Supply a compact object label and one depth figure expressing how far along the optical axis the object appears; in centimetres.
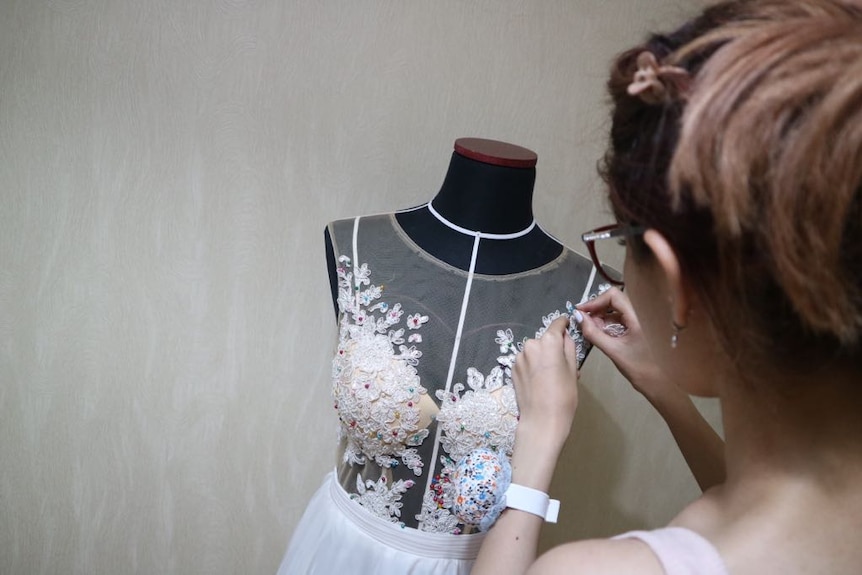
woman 52
